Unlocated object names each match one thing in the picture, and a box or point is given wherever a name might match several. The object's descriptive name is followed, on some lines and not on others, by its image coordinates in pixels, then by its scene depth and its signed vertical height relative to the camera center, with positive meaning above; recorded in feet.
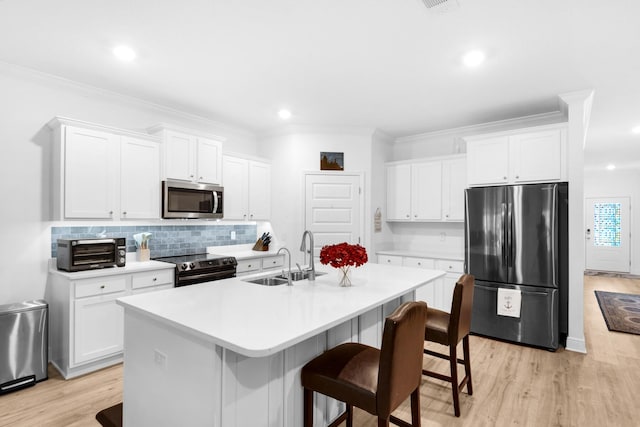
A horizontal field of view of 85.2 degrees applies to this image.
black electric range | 11.93 -1.86
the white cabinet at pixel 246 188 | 15.25 +1.28
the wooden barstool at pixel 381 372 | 5.06 -2.55
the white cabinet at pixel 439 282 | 14.98 -2.90
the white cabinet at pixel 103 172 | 10.38 +1.42
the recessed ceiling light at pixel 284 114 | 14.34 +4.32
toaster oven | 9.95 -1.10
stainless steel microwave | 12.72 +0.64
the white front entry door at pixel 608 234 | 27.71 -1.53
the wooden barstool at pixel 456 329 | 7.85 -2.66
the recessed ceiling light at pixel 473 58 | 9.27 +4.33
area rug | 14.92 -4.76
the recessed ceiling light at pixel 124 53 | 9.10 +4.40
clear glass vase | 8.11 -1.42
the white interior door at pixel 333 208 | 16.70 +0.39
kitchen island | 4.94 -2.14
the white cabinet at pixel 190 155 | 12.77 +2.37
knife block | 16.28 -1.40
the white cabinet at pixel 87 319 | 9.76 -3.00
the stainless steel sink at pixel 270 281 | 8.85 -1.67
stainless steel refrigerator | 12.08 -1.71
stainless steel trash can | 9.07 -3.42
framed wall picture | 16.75 +2.66
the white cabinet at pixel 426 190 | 16.03 +1.28
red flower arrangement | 7.82 -0.90
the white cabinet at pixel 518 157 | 12.46 +2.25
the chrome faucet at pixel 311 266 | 8.34 -1.28
